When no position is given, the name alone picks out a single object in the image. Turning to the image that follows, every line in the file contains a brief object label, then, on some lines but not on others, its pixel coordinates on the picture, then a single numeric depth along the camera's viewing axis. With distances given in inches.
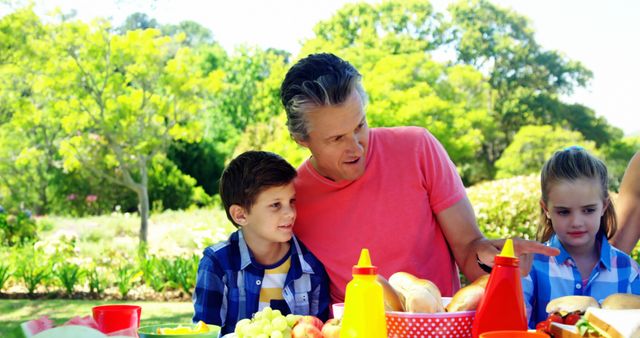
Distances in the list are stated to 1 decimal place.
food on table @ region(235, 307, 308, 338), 71.9
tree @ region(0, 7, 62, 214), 515.8
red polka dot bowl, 67.0
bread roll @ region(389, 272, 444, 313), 68.4
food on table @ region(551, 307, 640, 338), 61.6
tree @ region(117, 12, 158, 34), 786.2
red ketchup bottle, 64.1
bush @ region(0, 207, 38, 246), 452.8
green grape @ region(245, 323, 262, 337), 71.9
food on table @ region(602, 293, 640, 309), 70.2
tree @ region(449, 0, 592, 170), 1147.9
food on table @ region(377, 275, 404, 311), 69.0
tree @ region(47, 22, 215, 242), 497.7
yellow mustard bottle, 62.8
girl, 101.3
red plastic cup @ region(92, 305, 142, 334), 73.2
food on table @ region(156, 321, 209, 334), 72.4
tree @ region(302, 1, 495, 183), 835.4
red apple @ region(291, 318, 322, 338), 72.0
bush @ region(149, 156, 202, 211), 754.2
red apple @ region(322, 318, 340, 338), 70.5
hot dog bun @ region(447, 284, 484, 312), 68.1
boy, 98.3
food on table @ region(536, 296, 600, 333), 66.4
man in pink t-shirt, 96.0
